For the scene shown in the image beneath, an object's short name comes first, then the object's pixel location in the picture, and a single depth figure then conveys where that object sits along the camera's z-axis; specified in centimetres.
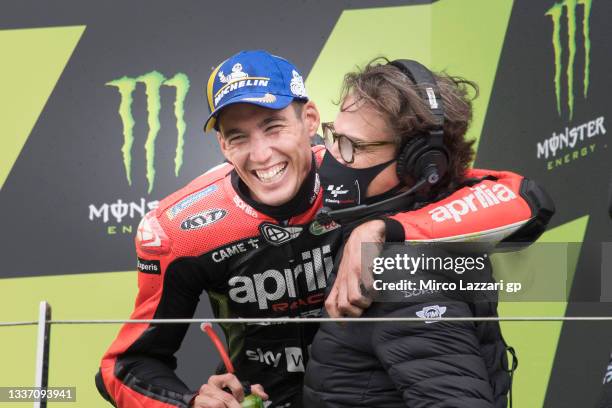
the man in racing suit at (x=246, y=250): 530
